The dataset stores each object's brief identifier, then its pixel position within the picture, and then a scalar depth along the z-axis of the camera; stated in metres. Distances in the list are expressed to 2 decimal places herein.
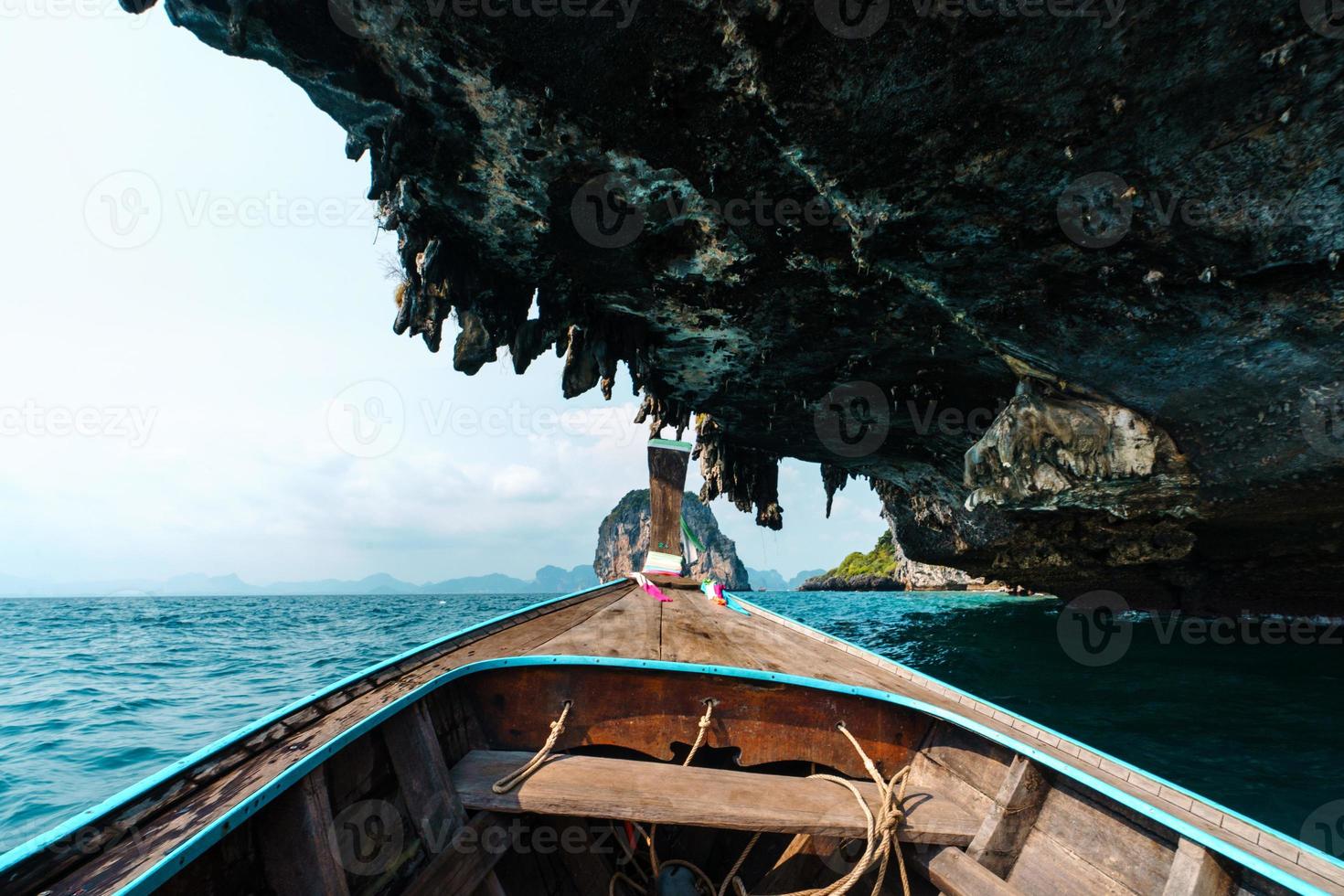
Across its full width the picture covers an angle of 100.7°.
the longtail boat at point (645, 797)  1.87
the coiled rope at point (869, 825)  2.45
